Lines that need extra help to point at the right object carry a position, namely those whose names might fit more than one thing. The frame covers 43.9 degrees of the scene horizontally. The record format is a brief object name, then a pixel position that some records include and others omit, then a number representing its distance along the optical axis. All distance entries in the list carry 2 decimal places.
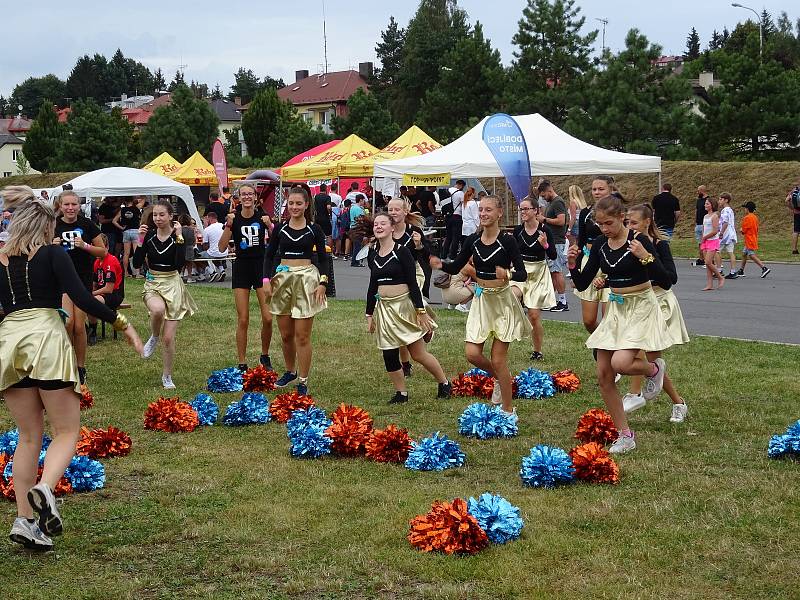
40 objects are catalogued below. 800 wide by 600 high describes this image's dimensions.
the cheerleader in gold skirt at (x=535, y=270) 11.41
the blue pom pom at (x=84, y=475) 6.56
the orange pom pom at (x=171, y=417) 8.34
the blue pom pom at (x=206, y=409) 8.59
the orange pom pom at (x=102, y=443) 7.39
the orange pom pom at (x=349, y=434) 7.30
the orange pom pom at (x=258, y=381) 10.13
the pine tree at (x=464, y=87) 56.28
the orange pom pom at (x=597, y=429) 7.50
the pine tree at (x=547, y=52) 48.25
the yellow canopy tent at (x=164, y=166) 41.75
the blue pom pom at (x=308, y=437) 7.34
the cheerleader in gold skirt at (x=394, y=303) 9.08
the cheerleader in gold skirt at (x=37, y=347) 5.38
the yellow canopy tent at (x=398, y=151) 30.86
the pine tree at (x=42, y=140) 81.19
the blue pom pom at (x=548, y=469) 6.33
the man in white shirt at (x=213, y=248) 23.69
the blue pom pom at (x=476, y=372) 9.91
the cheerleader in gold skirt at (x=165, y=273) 10.08
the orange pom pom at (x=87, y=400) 9.47
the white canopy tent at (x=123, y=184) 25.50
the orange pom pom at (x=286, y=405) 8.60
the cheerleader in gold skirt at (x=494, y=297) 8.21
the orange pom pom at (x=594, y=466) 6.37
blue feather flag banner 14.34
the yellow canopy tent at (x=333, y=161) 31.72
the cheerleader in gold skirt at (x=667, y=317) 7.62
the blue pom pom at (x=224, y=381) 10.14
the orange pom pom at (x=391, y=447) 7.12
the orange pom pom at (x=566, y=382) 9.65
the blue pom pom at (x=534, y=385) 9.40
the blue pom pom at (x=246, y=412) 8.52
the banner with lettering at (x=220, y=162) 32.41
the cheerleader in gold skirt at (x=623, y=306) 7.20
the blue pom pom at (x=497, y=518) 5.27
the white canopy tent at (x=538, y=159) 22.25
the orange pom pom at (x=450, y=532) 5.14
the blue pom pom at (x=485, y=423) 7.80
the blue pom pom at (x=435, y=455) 6.88
